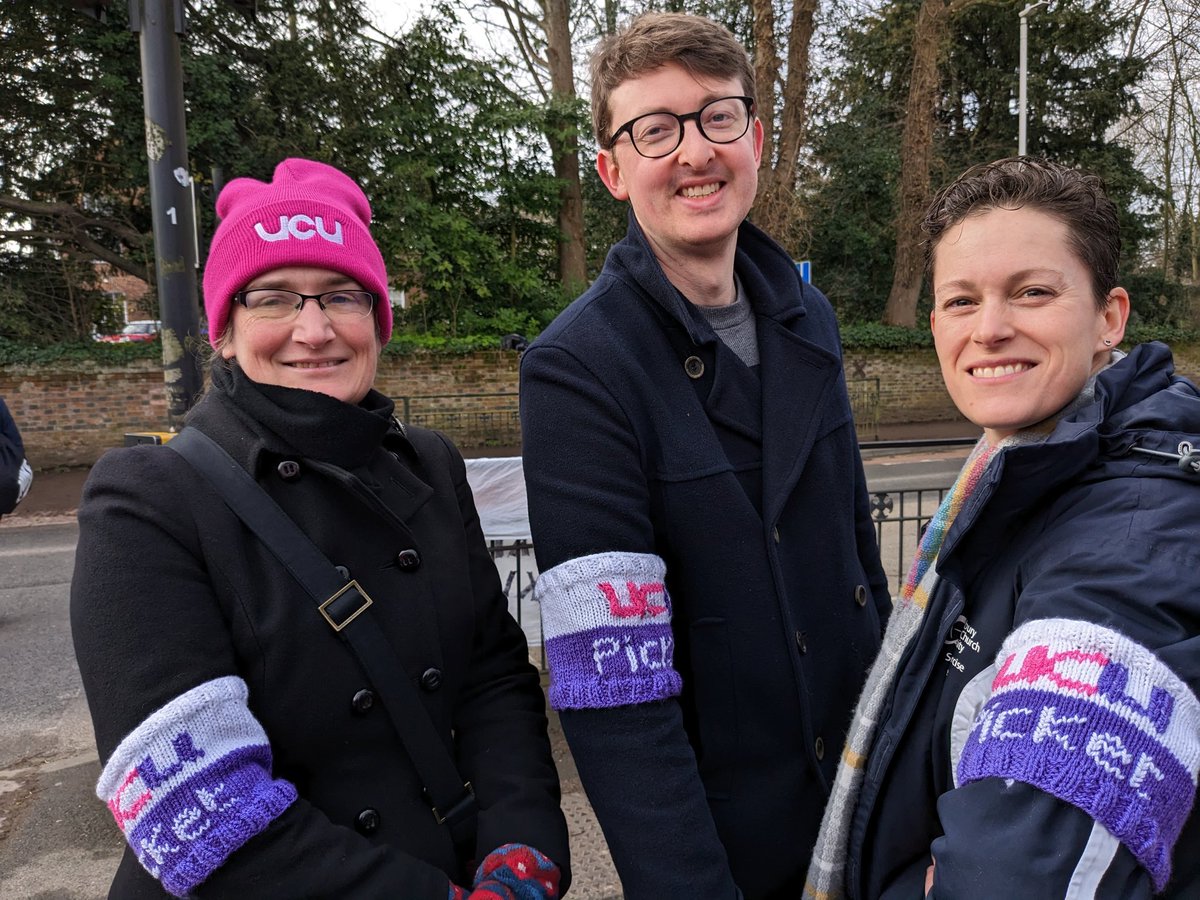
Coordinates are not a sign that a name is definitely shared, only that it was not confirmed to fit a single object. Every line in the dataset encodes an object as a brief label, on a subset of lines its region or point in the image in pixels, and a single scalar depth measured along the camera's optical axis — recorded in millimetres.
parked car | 14534
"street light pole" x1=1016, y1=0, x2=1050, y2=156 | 17109
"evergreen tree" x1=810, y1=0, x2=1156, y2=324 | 20344
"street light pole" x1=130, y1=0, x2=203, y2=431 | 4297
